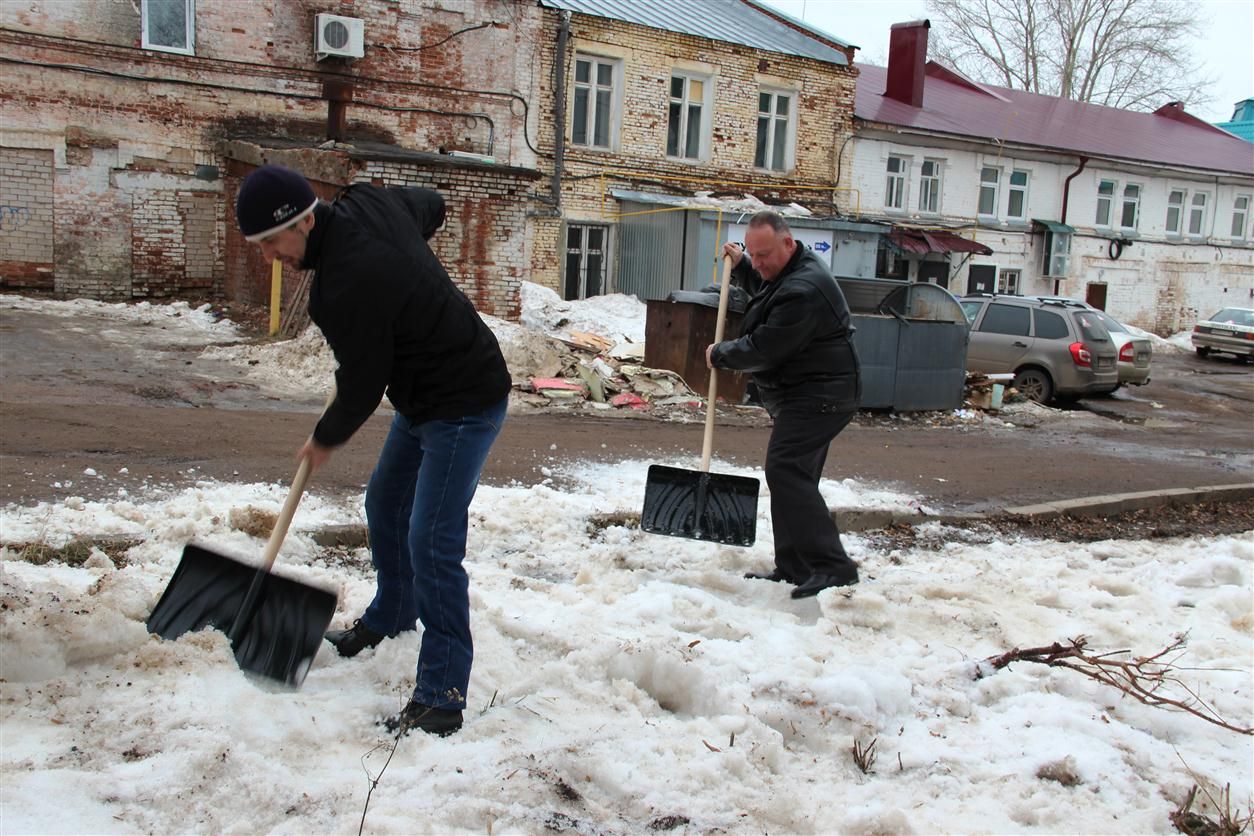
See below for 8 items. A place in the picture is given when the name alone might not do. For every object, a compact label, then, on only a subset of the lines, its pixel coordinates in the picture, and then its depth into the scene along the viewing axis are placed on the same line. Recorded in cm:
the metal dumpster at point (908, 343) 1296
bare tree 4294
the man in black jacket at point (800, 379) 517
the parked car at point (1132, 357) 1723
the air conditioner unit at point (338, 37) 1817
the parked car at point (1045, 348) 1591
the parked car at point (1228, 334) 2583
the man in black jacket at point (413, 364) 317
